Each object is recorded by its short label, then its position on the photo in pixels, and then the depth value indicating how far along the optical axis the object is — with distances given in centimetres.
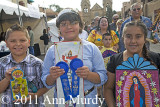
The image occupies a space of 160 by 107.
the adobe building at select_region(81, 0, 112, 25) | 5656
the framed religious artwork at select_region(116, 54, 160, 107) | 122
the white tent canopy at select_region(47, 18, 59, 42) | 1038
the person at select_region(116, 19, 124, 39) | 495
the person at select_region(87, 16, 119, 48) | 334
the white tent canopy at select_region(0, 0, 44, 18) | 479
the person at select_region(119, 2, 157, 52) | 340
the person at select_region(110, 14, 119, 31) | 524
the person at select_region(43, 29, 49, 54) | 930
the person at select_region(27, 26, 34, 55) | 748
